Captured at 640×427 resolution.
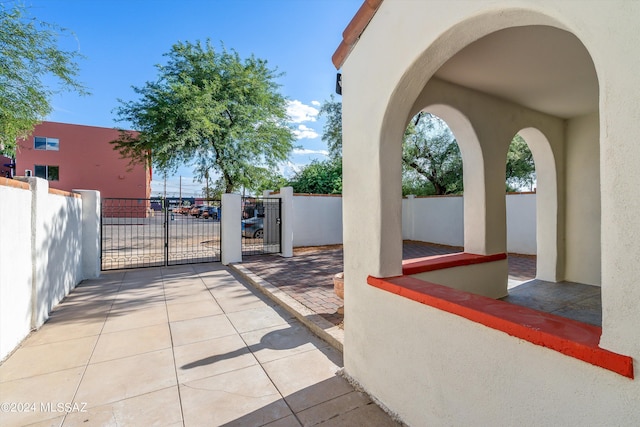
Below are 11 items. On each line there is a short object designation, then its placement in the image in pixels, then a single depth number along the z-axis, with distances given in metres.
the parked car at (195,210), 32.88
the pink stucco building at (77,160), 23.80
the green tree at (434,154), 13.77
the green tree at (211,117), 10.34
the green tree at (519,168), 13.55
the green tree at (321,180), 17.27
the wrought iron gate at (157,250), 8.77
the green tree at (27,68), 5.89
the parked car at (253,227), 13.98
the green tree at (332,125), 14.93
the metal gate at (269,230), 10.15
